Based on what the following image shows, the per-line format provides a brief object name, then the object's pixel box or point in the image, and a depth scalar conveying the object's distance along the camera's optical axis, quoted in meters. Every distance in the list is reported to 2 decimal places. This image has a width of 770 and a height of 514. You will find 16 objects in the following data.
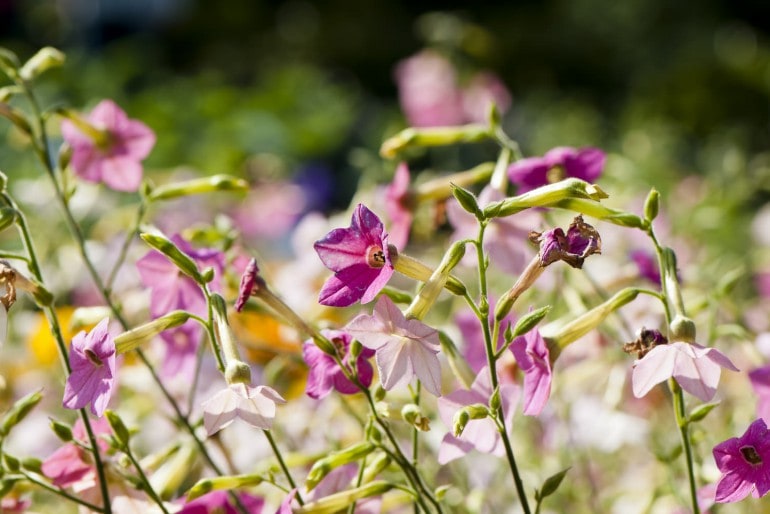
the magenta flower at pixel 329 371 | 1.48
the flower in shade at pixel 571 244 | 1.42
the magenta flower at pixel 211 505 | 1.53
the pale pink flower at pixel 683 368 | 1.42
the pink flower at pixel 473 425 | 1.47
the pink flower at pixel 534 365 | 1.46
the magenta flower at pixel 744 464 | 1.43
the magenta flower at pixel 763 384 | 1.51
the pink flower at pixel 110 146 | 1.69
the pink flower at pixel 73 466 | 1.52
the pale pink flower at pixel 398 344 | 1.43
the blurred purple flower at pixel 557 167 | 1.59
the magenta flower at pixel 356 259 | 1.44
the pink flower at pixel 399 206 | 1.67
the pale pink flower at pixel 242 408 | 1.42
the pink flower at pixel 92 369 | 1.44
